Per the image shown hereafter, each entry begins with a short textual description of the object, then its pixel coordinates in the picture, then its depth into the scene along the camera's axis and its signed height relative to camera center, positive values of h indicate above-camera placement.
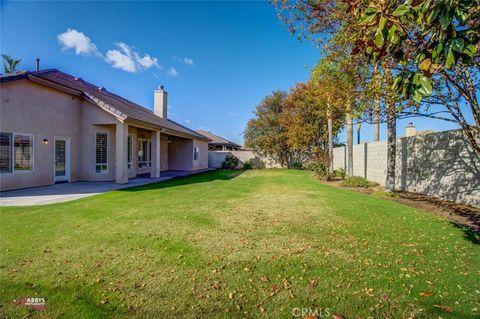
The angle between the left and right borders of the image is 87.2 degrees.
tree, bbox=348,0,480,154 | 1.95 +1.11
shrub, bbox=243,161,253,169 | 26.85 -0.84
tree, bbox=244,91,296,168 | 27.83 +3.09
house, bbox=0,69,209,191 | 9.91 +1.07
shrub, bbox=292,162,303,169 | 27.04 -0.81
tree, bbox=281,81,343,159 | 25.34 +3.45
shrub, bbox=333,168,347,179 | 16.45 -1.08
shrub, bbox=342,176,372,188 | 12.26 -1.23
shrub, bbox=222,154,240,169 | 25.80 -0.50
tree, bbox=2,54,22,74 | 31.27 +11.57
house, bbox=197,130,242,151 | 35.76 +1.85
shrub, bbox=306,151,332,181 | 15.72 -0.55
